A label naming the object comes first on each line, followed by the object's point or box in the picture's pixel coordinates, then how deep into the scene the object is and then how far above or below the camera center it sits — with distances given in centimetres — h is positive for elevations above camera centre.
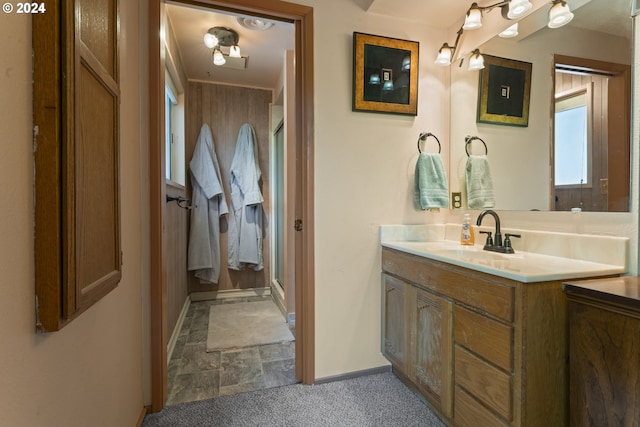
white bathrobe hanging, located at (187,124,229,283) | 312 +6
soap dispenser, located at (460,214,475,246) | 182 -16
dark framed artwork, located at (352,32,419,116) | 184 +83
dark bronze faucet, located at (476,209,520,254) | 155 -19
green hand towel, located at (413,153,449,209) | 193 +16
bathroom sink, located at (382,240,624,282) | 105 -23
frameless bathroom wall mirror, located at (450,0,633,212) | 123 +45
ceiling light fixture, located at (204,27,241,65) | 231 +136
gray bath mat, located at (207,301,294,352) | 236 -105
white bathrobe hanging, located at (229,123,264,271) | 333 +3
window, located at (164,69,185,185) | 291 +72
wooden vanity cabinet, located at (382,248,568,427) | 104 -56
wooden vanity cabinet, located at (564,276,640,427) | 82 -43
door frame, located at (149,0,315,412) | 156 +12
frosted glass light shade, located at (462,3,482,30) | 164 +104
